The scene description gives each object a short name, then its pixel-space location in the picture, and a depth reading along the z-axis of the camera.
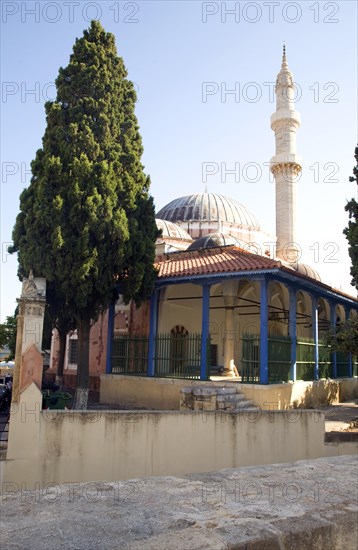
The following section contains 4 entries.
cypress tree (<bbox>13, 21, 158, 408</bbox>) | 10.47
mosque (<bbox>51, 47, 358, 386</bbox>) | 11.33
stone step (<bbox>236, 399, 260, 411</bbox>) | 9.85
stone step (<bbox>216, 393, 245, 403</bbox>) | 9.78
